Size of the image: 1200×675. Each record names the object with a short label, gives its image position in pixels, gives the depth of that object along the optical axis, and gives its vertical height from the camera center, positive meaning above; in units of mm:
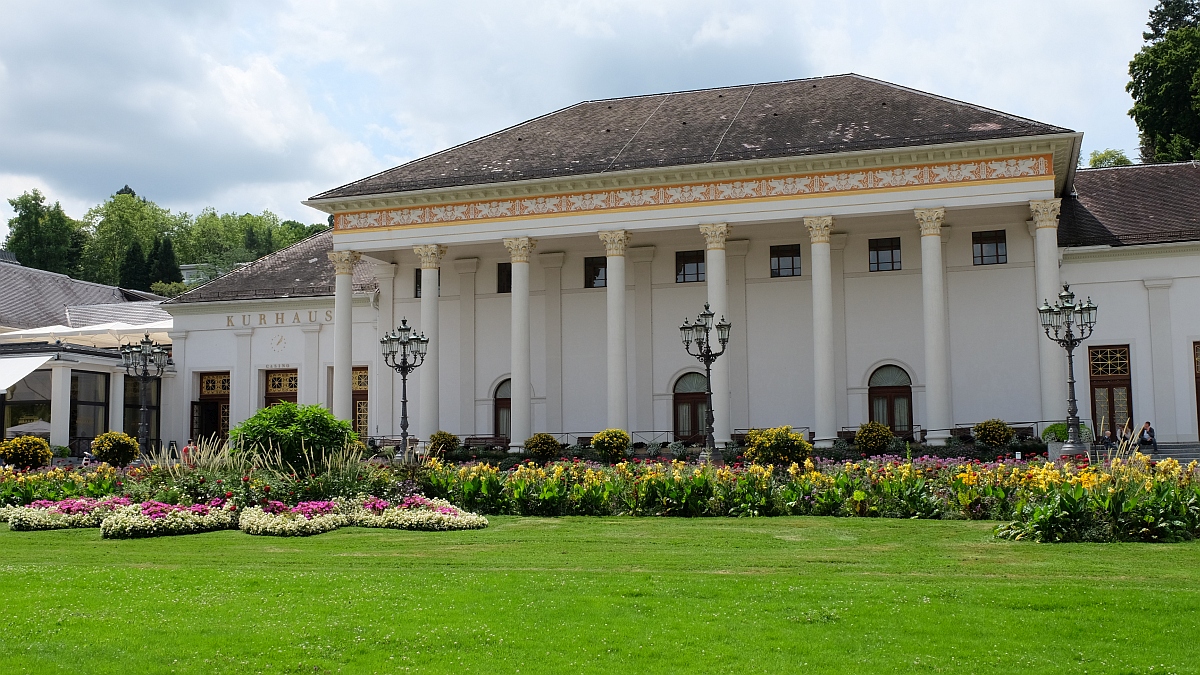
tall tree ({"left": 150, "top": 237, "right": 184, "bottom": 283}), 84625 +11080
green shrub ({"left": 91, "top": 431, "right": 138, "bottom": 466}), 32125 -972
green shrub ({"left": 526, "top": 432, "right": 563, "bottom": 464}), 33375 -1119
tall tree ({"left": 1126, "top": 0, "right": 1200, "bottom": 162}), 48812 +13725
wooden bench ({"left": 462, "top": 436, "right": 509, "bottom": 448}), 37938 -1036
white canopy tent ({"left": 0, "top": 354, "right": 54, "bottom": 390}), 40281 +1702
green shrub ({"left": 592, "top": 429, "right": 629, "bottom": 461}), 31750 -1011
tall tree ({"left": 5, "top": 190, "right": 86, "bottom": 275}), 83500 +13369
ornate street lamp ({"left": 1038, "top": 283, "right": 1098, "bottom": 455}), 24047 +1817
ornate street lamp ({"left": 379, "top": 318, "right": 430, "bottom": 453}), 29016 +1783
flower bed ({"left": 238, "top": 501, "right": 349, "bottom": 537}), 18797 -1815
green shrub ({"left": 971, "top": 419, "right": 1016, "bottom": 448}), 30750 -764
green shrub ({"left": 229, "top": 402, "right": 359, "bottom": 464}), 22422 -386
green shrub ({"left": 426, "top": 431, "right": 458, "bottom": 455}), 34938 -965
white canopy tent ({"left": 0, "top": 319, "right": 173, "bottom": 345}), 43656 +3157
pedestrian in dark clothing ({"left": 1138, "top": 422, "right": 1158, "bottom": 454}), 31516 -945
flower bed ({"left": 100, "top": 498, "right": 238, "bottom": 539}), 18922 -1808
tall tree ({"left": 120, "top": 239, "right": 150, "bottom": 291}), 82312 +10446
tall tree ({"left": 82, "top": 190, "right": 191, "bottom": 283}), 88250 +14549
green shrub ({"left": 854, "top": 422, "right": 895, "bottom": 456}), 31516 -912
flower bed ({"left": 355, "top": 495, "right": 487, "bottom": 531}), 19656 -1850
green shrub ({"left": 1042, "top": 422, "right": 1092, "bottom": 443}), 29156 -740
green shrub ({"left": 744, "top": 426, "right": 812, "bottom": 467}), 27250 -981
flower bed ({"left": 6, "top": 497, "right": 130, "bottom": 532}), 20656 -1849
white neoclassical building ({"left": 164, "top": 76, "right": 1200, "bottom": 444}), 33625 +4565
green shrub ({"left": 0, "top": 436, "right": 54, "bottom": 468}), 30609 -1005
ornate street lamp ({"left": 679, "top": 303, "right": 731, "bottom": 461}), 26289 +1593
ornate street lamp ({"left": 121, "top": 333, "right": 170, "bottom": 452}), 30000 +1538
